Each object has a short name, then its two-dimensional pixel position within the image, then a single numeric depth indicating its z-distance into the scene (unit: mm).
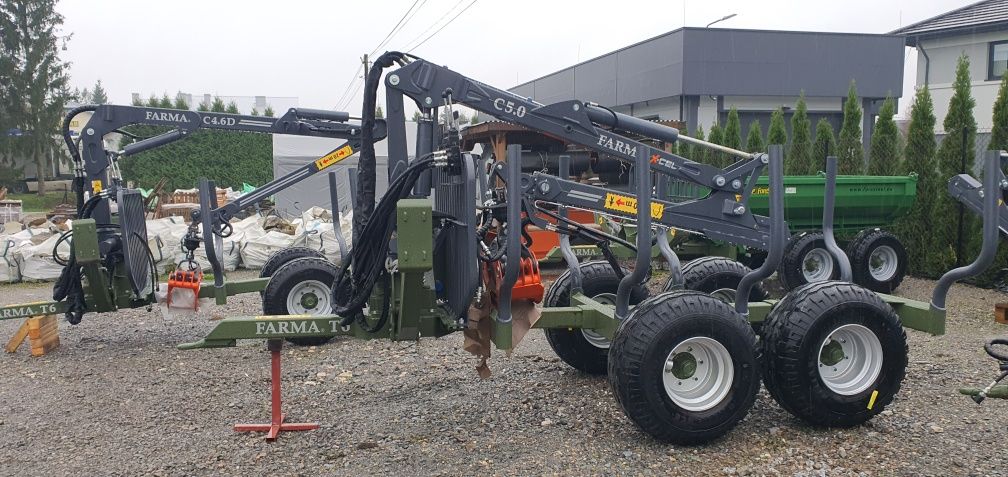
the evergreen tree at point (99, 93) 107400
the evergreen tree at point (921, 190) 11703
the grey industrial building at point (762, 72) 21984
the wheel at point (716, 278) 6391
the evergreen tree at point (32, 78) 35438
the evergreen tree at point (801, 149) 14383
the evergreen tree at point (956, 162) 11266
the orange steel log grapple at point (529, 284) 4664
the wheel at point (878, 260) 10492
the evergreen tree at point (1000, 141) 10422
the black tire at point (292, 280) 7289
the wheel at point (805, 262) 10305
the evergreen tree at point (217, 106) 27703
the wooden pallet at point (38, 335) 7207
